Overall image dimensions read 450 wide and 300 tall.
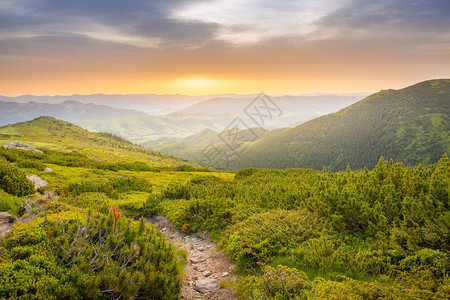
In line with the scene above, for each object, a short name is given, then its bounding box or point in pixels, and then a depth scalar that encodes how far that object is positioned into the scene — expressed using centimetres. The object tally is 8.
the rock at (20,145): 3811
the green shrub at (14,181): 1161
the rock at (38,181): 1798
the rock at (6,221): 753
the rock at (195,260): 994
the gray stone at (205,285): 773
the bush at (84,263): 455
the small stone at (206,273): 882
